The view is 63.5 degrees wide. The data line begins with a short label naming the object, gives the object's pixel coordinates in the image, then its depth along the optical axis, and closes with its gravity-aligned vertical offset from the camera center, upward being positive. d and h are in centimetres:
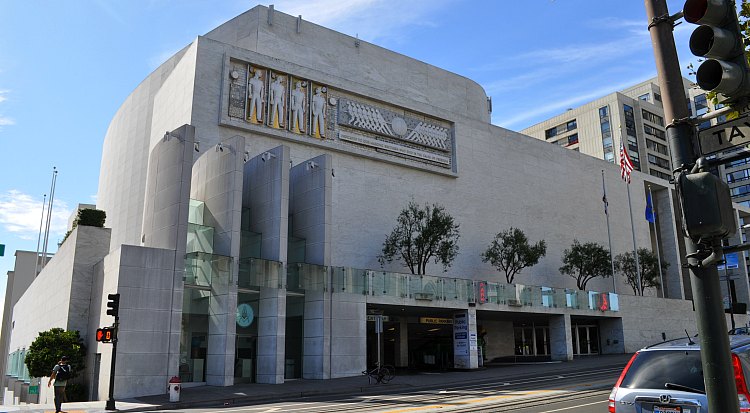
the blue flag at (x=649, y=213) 5344 +1124
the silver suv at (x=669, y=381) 640 -42
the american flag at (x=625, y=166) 4640 +1332
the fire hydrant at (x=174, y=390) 2117 -143
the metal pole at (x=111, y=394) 1997 -145
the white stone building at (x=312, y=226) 2773 +723
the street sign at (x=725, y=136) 462 +158
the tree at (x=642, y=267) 5566 +684
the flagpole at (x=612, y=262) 5241 +700
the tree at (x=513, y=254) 4684 +688
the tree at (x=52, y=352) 2720 -11
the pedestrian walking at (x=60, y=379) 1850 -90
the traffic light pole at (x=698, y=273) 447 +52
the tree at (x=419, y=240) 4047 +694
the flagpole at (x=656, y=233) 6562 +1178
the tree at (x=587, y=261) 5219 +692
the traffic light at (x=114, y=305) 2044 +144
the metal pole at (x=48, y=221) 6291 +1335
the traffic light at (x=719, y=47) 450 +217
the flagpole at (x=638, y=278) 4955 +542
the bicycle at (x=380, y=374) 2670 -124
